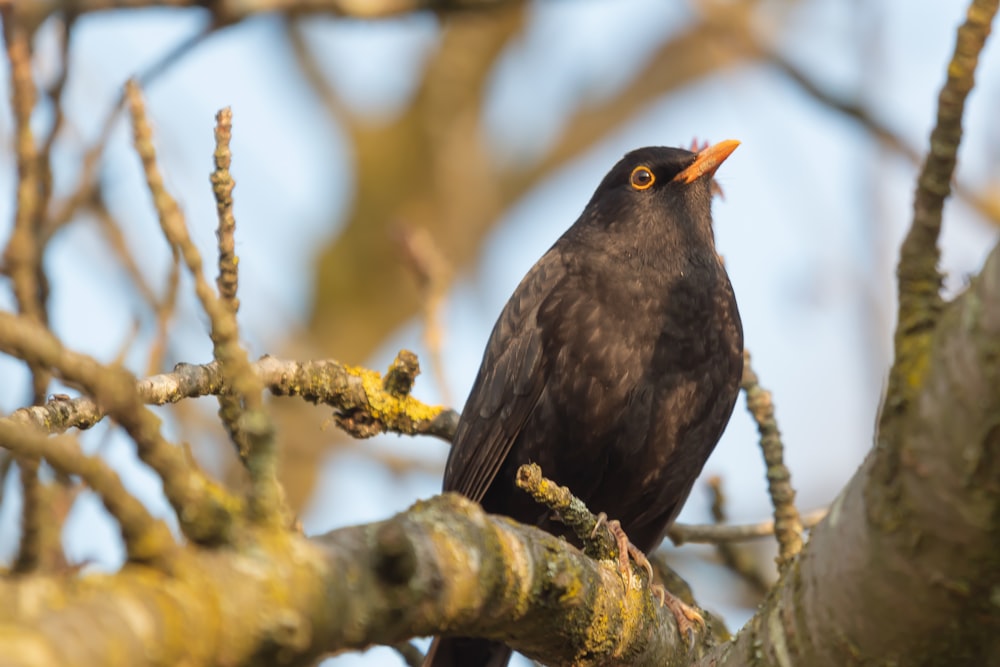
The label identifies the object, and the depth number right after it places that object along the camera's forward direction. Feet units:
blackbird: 28.45
